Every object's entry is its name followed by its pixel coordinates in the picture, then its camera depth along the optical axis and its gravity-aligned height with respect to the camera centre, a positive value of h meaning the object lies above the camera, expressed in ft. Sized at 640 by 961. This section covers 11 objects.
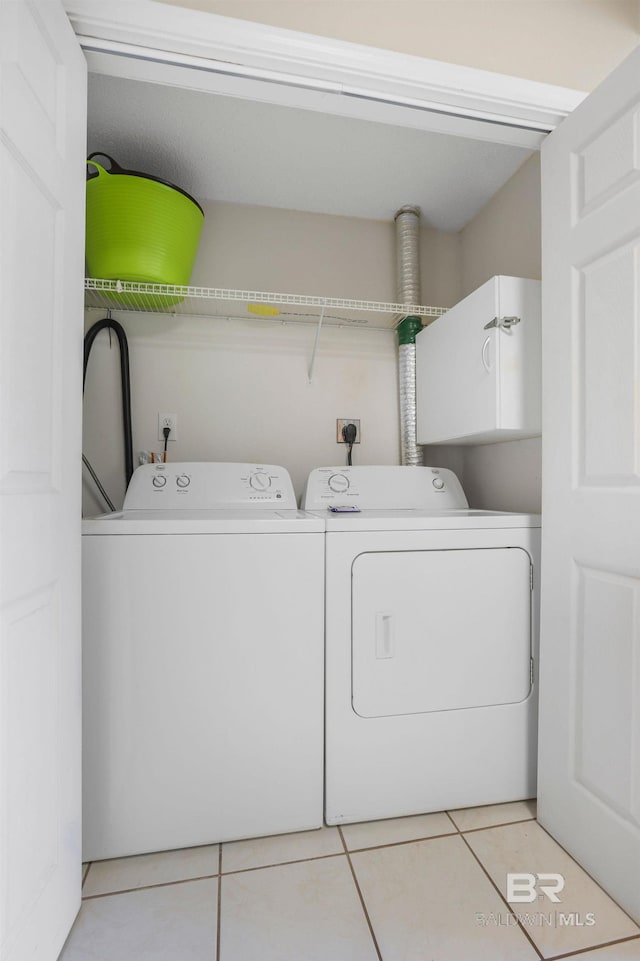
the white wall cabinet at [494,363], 5.02 +1.29
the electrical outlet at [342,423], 7.30 +0.87
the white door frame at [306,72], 3.71 +3.43
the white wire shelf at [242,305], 5.92 +2.38
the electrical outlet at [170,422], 6.82 +0.83
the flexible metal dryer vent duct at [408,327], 7.13 +2.30
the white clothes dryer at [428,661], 4.46 -1.75
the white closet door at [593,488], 3.62 -0.06
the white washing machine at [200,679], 4.05 -1.73
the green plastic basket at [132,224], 5.45 +2.99
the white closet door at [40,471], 2.59 +0.06
